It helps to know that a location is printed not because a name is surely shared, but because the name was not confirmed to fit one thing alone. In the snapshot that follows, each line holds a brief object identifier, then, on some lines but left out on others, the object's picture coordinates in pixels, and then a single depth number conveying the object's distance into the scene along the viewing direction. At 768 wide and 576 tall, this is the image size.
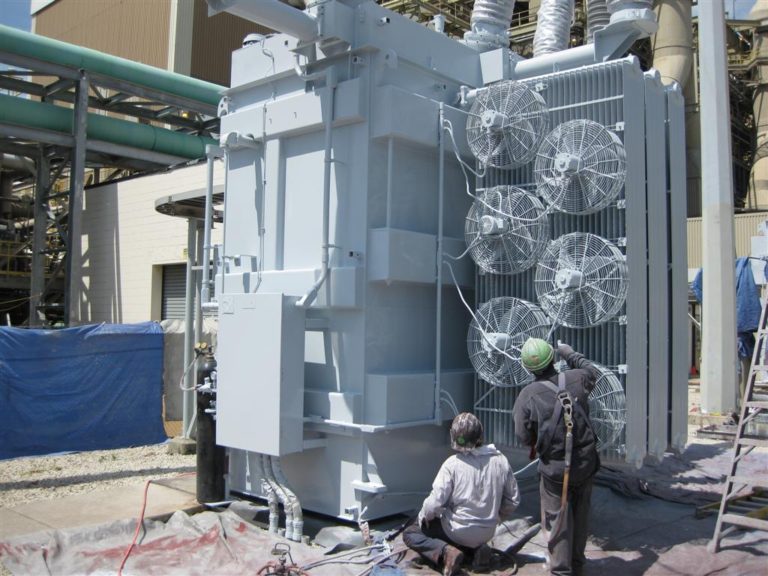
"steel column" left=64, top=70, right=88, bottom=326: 17.06
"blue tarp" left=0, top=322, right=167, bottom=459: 9.24
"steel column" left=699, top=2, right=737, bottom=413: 10.95
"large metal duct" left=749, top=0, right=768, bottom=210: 22.12
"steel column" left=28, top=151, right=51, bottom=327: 19.38
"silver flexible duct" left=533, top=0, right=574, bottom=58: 7.41
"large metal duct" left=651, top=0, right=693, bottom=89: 20.08
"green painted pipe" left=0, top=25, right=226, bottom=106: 15.61
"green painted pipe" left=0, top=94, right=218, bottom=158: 16.41
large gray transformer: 5.51
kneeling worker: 4.77
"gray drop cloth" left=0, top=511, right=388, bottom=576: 5.08
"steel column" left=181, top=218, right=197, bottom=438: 9.11
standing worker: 4.58
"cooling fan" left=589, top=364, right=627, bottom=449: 5.12
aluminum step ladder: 5.05
